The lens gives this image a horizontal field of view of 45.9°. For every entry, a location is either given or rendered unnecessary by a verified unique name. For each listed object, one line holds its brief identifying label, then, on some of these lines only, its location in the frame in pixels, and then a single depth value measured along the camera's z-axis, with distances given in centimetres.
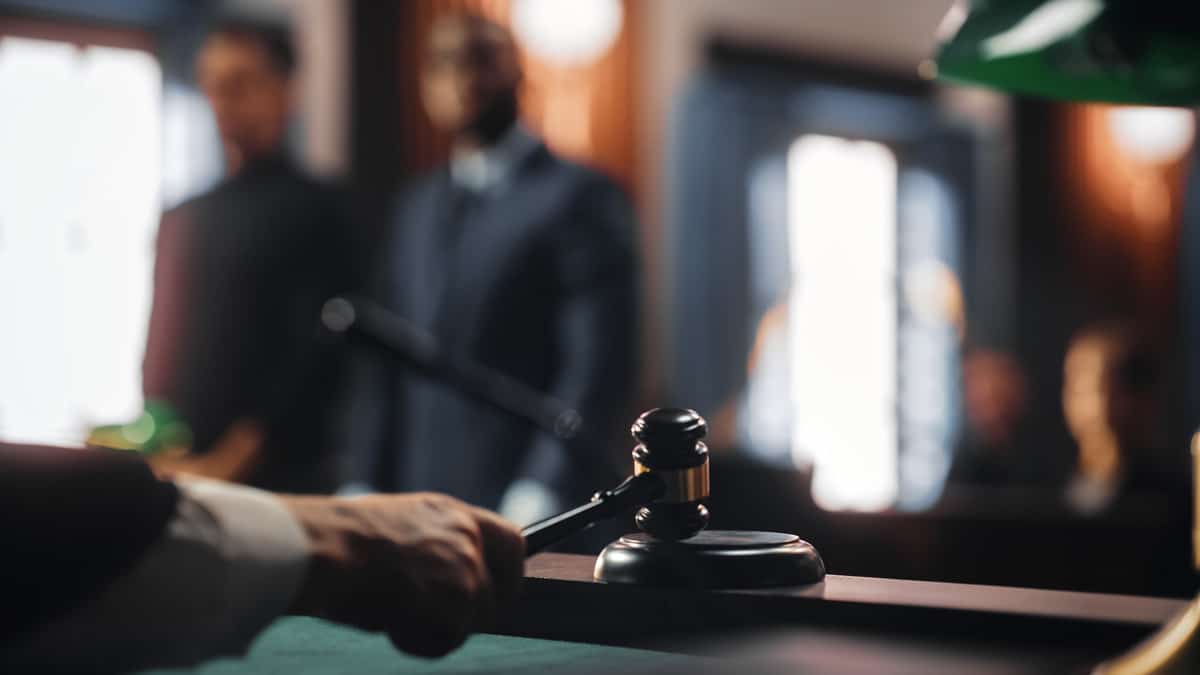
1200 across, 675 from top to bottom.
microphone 164
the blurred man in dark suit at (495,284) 291
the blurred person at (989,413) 589
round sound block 96
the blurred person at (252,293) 334
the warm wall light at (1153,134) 835
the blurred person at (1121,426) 475
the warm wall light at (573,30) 587
